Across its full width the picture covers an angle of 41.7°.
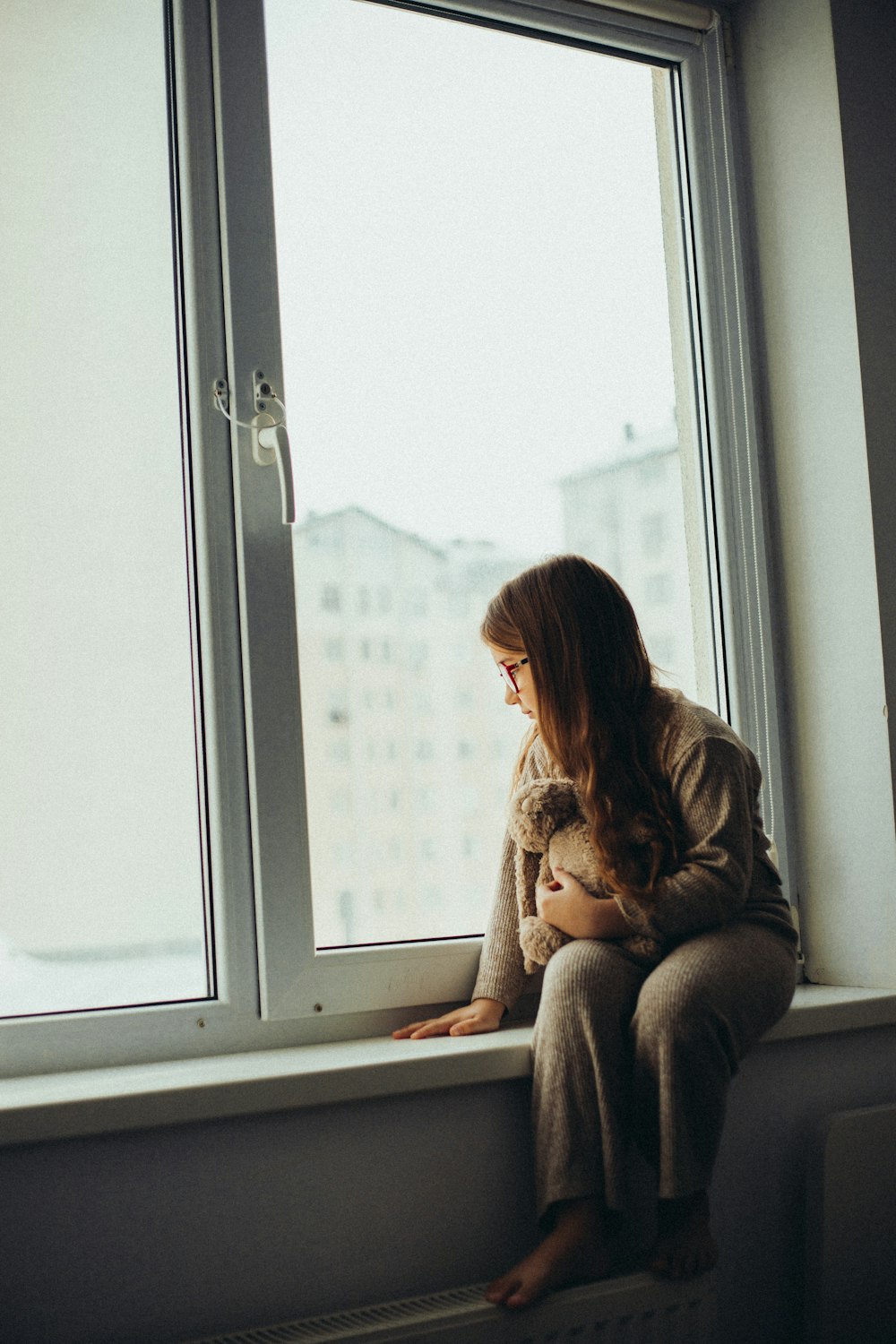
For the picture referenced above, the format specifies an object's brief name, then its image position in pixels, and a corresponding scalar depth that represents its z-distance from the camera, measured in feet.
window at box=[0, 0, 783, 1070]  4.31
